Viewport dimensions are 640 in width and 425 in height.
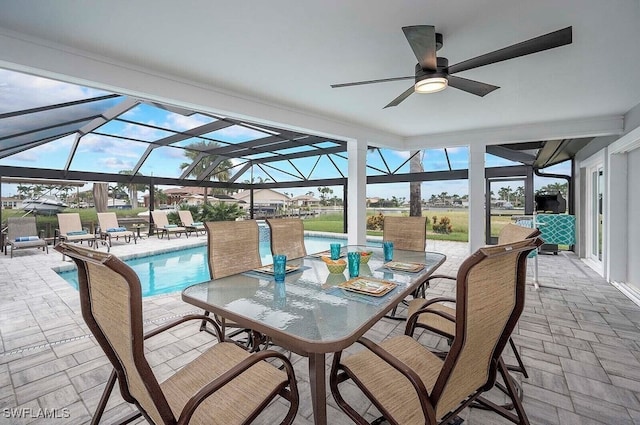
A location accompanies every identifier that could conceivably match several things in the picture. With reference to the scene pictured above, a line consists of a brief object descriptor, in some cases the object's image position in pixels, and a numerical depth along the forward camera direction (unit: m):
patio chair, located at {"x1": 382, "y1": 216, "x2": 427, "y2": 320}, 3.25
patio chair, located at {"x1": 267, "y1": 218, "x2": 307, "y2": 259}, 2.81
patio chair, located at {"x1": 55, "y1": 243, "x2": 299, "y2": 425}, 0.91
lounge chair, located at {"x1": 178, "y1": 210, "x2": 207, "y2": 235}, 10.61
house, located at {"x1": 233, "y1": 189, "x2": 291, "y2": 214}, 12.48
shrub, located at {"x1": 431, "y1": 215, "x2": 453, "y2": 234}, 9.07
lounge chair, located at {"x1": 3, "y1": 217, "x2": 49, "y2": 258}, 6.64
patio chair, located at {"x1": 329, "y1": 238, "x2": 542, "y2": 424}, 0.99
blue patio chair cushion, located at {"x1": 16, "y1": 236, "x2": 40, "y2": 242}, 6.71
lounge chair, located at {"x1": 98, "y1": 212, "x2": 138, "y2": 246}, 8.31
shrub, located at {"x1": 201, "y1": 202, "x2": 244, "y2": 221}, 12.02
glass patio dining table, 1.16
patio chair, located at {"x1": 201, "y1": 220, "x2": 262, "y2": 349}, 2.20
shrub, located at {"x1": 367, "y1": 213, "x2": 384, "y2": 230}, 10.05
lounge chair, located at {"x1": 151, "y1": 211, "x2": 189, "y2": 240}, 9.78
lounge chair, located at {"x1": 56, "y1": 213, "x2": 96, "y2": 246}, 7.51
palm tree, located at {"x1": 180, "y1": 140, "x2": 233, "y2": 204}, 8.24
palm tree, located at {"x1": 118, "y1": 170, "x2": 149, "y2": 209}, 9.55
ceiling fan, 1.75
